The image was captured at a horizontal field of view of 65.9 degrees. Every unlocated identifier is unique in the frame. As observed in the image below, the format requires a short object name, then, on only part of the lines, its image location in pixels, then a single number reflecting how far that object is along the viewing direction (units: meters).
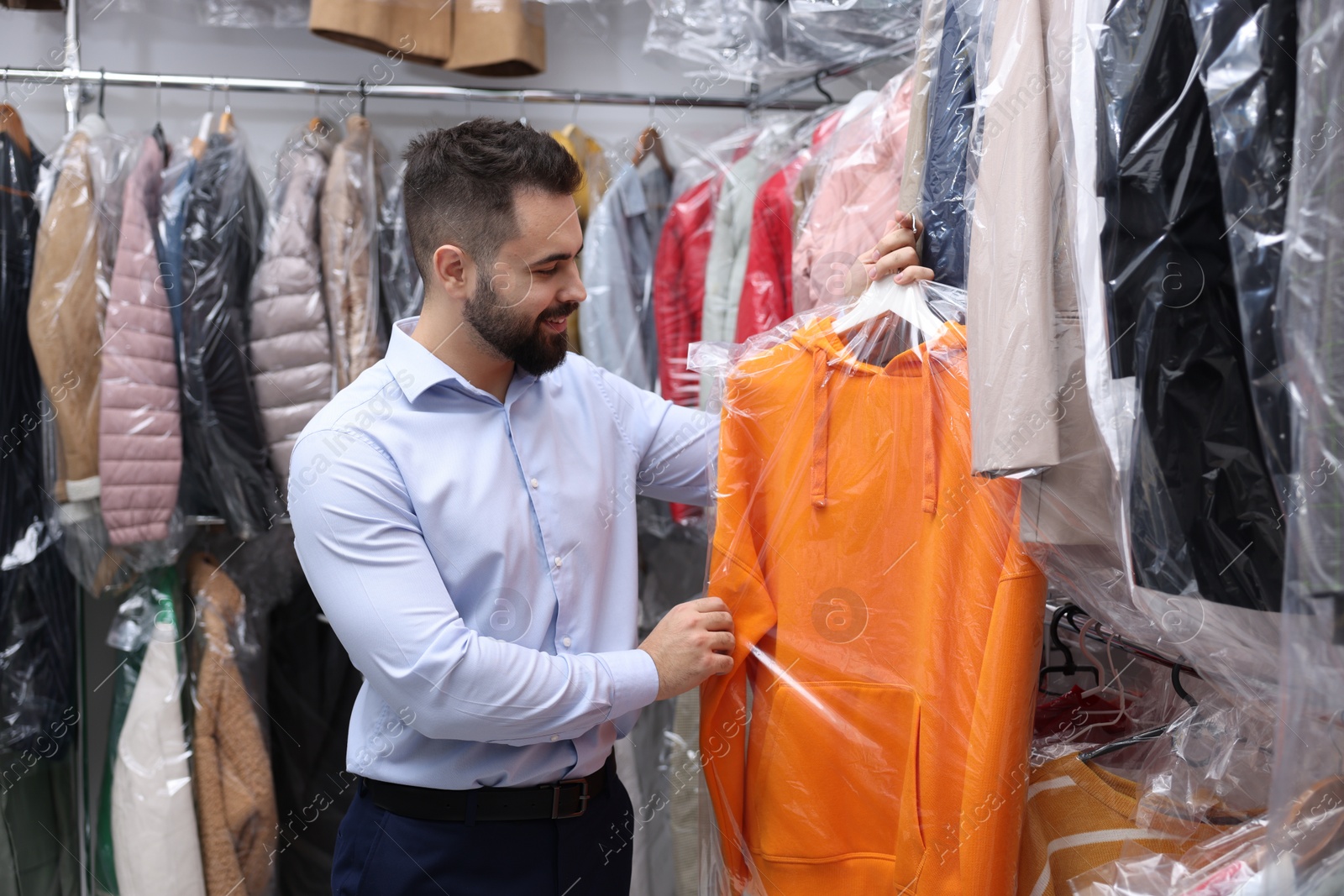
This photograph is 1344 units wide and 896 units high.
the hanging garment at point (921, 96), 1.31
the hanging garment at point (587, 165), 2.26
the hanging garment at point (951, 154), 1.22
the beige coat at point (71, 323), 1.88
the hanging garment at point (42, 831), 1.99
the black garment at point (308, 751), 2.19
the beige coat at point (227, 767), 2.01
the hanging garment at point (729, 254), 2.05
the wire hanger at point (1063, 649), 1.25
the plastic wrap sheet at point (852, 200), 1.64
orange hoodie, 1.08
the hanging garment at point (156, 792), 1.95
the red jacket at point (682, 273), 2.12
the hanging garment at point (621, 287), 2.14
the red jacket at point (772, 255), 1.95
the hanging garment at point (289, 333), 1.97
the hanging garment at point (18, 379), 1.91
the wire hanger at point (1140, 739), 1.09
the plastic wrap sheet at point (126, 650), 2.02
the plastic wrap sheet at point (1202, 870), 0.82
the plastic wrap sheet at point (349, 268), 2.03
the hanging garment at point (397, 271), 2.10
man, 1.20
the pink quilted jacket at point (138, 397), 1.87
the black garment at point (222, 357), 1.93
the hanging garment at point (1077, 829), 1.01
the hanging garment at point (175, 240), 1.95
